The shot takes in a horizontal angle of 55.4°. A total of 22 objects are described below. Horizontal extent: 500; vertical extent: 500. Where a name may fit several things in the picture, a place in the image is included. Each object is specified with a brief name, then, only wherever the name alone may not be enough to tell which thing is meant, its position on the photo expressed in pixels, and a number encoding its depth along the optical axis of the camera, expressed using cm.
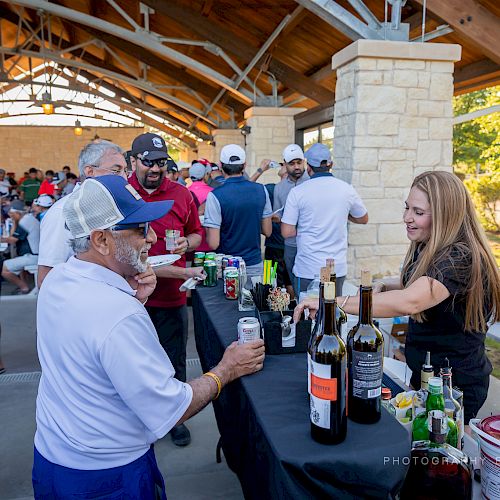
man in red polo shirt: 288
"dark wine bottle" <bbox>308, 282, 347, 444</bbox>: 118
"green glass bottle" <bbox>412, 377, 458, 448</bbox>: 129
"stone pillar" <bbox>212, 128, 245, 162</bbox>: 1314
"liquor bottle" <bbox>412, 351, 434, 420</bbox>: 143
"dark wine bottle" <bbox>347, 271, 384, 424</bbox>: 129
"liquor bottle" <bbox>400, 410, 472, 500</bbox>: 124
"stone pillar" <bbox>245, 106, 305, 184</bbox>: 892
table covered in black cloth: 118
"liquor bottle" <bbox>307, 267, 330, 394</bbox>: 125
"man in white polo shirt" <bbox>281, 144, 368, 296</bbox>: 370
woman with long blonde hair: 173
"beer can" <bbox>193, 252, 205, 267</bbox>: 308
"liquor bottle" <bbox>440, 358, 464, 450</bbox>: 137
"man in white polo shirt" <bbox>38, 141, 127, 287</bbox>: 232
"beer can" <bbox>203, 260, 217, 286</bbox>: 291
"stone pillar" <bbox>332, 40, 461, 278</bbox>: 454
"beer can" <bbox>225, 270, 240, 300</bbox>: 256
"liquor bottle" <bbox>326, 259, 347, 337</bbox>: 157
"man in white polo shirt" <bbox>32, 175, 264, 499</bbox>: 125
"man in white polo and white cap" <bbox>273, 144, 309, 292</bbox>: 469
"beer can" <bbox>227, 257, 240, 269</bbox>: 266
